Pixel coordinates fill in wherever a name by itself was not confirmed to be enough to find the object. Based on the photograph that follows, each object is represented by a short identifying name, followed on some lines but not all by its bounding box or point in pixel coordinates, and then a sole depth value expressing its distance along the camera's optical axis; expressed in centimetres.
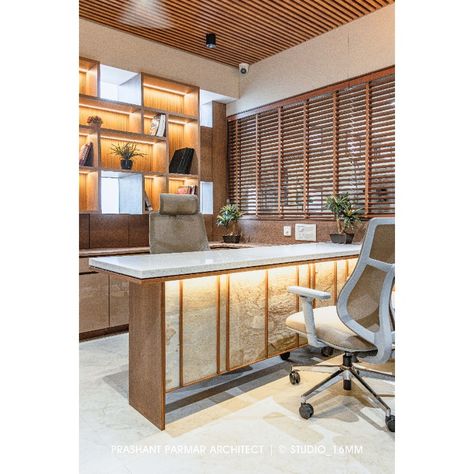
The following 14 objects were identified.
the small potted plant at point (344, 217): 379
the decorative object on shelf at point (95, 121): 397
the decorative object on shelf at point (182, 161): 464
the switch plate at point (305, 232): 430
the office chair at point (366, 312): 201
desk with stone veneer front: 213
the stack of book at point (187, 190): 475
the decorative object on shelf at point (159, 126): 441
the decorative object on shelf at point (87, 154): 391
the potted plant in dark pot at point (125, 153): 419
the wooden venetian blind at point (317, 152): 374
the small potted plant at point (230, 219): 495
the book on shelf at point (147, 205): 434
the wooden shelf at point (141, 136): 396
